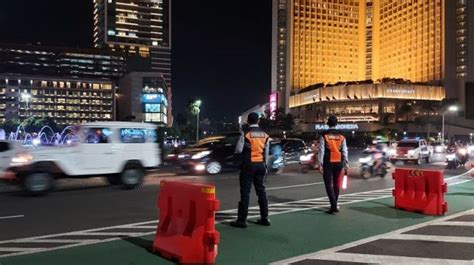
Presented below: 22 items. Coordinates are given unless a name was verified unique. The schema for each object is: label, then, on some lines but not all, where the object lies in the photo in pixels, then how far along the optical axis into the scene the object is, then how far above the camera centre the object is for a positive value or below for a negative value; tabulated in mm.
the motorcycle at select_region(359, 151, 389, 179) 20188 -1554
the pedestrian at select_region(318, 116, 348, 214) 10156 -591
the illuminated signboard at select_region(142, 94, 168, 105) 157500 +8346
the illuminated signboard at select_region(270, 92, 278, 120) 172250 +8793
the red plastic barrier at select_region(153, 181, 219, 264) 6141 -1213
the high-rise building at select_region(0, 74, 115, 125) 153625 +8341
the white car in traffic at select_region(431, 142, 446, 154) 39175 -1550
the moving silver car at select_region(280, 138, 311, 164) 26312 -1138
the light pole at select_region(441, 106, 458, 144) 116325 +4740
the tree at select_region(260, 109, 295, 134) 139375 +1165
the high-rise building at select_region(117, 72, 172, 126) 156375 +9242
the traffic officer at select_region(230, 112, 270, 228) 8398 -550
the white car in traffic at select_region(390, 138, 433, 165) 31859 -1433
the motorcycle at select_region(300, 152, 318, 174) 23391 -1590
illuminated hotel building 145250 +25788
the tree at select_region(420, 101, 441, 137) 127212 +5445
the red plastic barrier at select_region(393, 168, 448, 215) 10266 -1275
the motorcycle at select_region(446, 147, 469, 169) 26625 -1501
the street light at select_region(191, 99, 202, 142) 58688 +2468
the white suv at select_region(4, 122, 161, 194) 13766 -894
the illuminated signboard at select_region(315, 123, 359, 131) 126531 +510
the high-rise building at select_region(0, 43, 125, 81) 179750 +23340
